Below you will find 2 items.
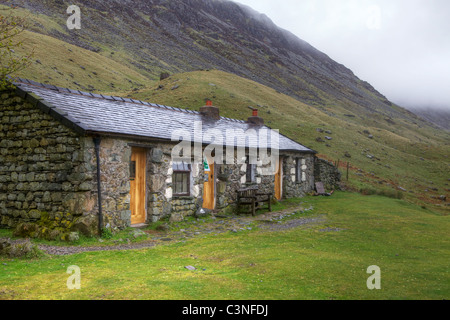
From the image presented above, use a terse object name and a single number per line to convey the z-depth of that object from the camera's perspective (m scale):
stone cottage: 11.62
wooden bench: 17.52
